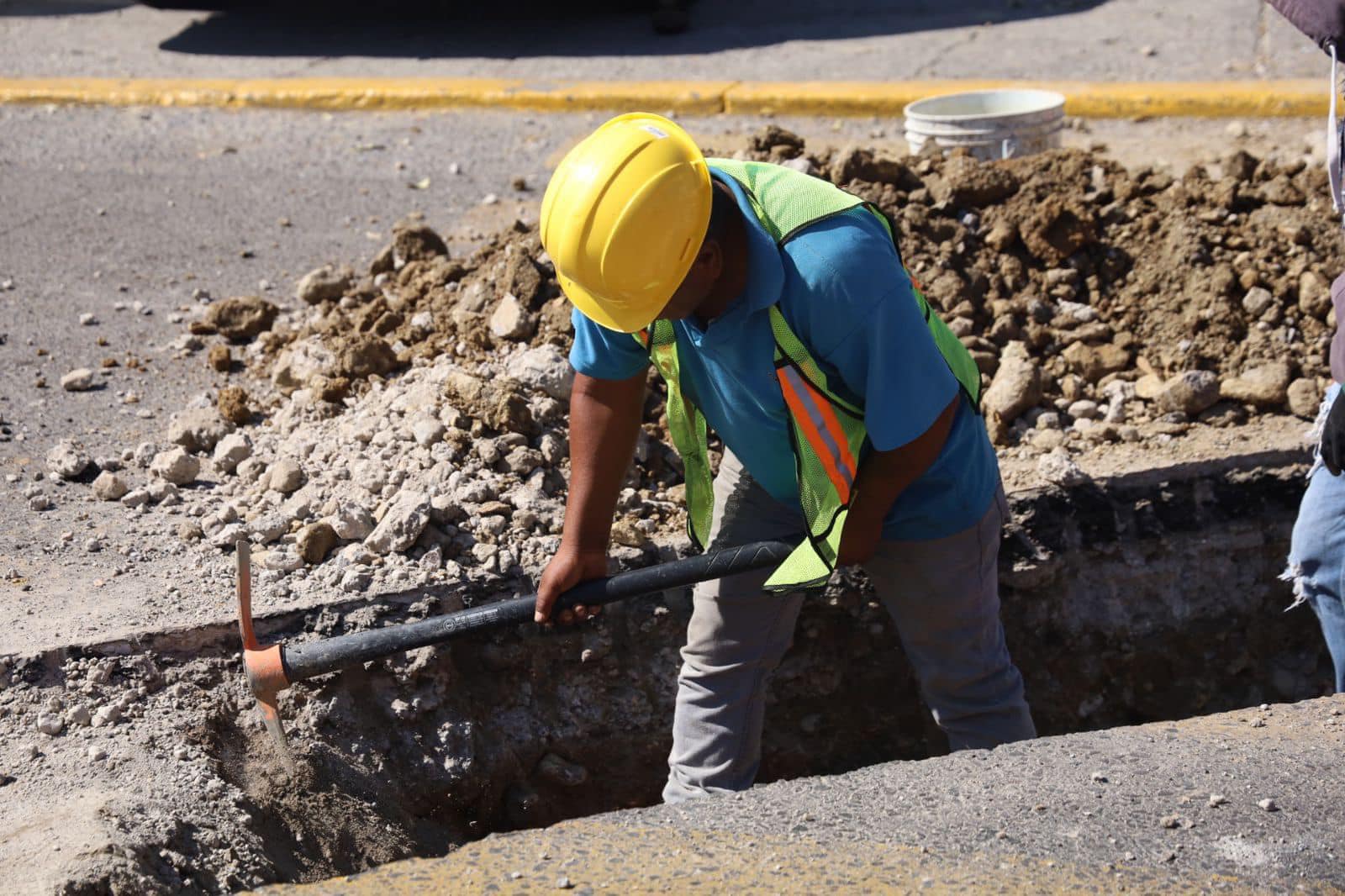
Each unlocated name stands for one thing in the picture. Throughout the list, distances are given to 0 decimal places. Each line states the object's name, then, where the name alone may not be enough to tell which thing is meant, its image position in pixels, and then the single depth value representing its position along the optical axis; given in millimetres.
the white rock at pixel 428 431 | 7477
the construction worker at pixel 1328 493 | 5070
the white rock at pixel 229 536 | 7105
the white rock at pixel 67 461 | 7680
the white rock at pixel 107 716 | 6094
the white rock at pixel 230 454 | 7730
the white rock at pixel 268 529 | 7105
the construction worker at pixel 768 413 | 4645
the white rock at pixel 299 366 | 8437
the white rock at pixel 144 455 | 7855
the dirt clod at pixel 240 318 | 9281
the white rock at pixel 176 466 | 7613
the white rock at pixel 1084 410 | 8289
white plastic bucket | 9695
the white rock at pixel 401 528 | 6906
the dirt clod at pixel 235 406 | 8117
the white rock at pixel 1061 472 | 7676
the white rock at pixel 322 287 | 9523
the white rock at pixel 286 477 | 7398
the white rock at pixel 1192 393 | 8219
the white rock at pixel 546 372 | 7742
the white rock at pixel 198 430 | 7918
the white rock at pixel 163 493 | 7480
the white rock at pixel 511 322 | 8187
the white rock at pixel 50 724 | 6008
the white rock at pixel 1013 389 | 8148
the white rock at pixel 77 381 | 8680
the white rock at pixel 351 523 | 6984
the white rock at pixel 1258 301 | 8562
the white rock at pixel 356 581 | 6746
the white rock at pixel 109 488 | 7512
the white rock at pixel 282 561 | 6883
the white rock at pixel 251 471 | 7652
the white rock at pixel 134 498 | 7441
